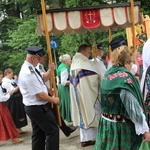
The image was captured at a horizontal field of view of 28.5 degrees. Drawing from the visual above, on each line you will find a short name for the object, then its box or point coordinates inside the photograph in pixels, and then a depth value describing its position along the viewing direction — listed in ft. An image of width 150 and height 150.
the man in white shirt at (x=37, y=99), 12.64
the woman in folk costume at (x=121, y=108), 9.00
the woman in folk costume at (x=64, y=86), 21.16
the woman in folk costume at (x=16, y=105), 21.11
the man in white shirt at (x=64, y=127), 17.38
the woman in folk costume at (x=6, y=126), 19.34
